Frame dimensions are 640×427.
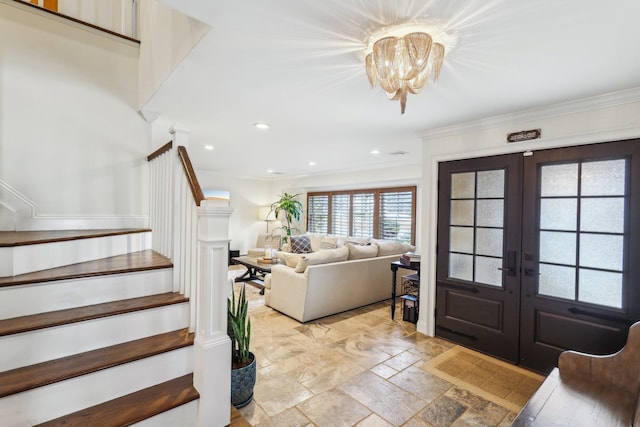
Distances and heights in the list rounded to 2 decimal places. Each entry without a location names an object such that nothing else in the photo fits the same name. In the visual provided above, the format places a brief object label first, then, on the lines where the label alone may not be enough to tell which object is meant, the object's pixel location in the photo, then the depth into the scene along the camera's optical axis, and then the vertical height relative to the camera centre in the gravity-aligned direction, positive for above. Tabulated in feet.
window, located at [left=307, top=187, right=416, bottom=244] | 19.88 -0.21
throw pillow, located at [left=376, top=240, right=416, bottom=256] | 15.84 -2.08
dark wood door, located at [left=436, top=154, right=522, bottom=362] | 9.27 -1.40
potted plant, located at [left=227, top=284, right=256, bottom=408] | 6.78 -3.62
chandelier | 5.03 +2.72
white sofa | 12.25 -3.46
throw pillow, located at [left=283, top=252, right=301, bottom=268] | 12.89 -2.23
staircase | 4.74 -2.50
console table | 12.73 -2.81
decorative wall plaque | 8.79 +2.33
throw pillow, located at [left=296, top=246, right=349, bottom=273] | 12.44 -2.08
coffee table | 17.01 -3.52
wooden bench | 4.61 -3.12
